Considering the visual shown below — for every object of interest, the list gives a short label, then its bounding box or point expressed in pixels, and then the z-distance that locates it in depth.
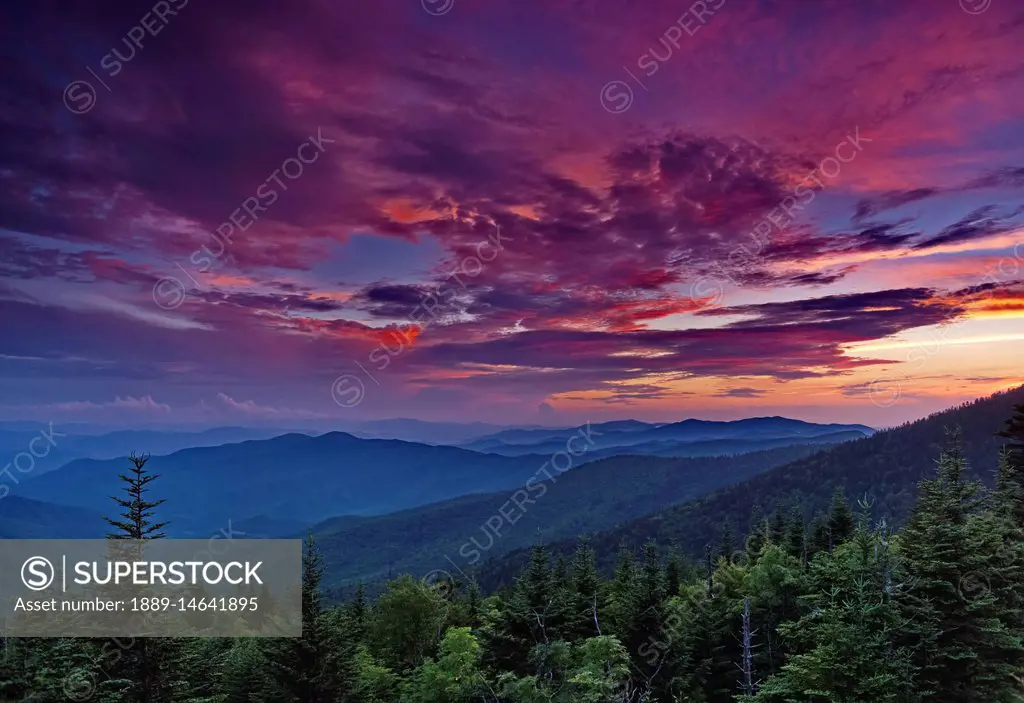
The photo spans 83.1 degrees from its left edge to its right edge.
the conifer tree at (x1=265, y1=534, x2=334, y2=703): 24.75
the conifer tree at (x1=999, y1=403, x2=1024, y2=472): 41.62
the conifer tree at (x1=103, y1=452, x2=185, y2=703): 18.55
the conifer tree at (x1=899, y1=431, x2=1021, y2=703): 22.08
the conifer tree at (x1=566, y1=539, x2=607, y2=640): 41.88
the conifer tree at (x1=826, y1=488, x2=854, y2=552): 53.25
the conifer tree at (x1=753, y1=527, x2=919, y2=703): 20.72
